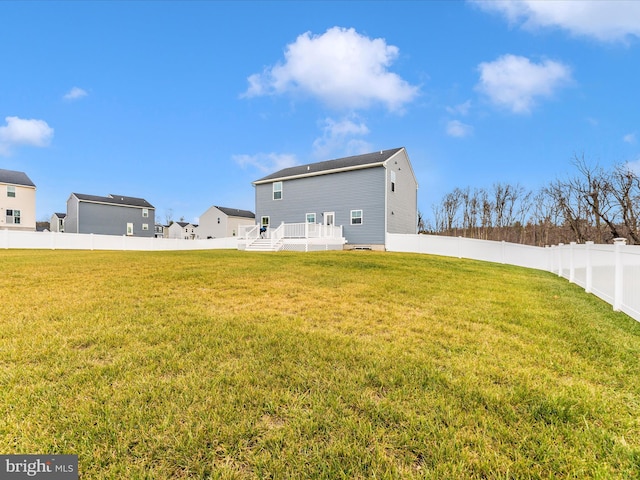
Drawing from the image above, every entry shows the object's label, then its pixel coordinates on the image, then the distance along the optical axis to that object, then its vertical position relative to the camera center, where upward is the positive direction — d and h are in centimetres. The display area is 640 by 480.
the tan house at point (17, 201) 2650 +336
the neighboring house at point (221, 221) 4119 +228
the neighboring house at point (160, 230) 5344 +119
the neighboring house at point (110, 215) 3136 +252
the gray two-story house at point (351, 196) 1952 +312
